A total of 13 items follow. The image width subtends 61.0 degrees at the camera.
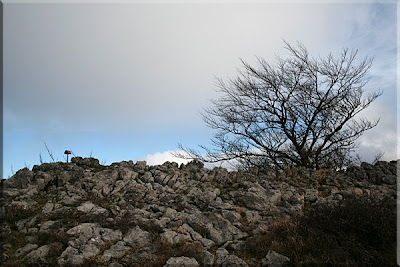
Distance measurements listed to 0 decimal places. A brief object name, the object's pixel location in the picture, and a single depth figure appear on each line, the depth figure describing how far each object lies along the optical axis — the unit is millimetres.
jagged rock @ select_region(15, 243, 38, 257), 6359
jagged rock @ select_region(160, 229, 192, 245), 6769
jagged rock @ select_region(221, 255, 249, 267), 6145
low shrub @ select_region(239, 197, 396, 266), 6164
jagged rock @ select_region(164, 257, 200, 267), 6023
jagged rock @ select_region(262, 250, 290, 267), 6199
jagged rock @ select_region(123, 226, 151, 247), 6730
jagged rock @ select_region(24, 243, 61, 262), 6154
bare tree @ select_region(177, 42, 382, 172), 13727
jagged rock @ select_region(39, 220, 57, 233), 7009
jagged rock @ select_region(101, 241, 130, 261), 6318
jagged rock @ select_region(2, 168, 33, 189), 9094
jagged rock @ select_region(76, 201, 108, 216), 7696
